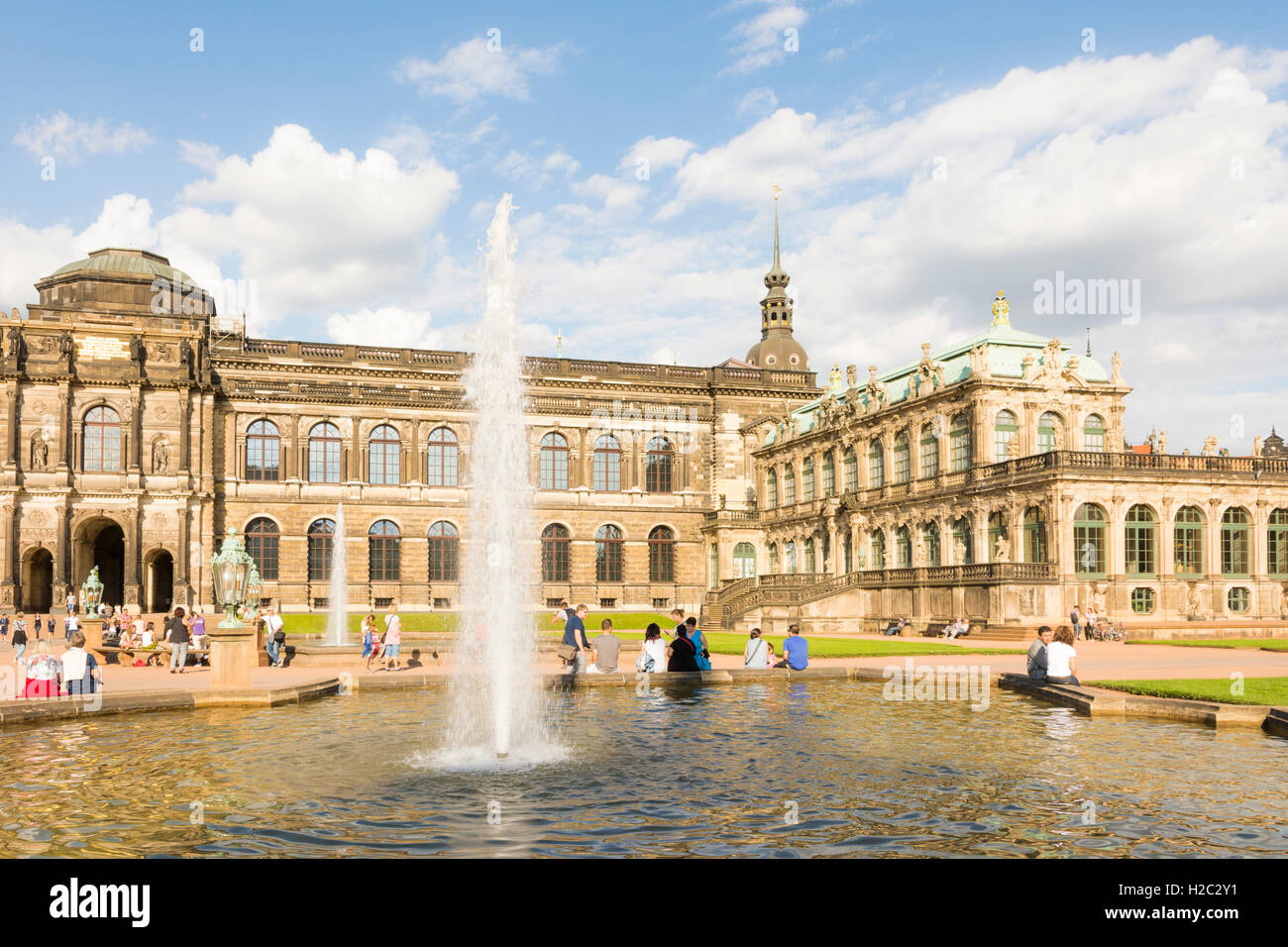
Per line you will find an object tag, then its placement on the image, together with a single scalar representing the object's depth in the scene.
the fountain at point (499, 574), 14.84
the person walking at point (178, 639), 25.80
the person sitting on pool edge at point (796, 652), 22.33
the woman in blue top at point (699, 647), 22.25
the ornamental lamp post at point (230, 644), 19.61
